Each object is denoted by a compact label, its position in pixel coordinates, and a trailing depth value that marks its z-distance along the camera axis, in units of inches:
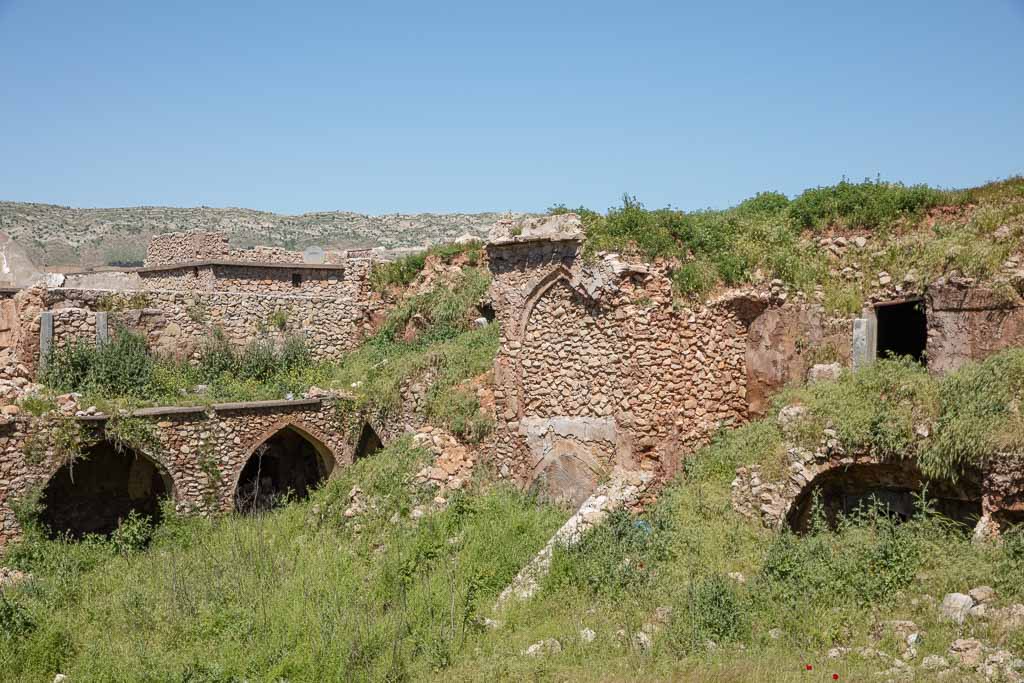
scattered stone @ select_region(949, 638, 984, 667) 345.1
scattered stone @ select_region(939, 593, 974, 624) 374.3
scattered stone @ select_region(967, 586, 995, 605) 378.1
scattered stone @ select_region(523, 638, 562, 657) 395.2
